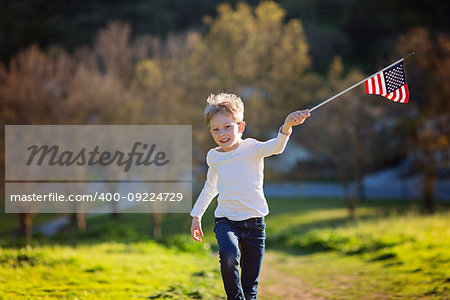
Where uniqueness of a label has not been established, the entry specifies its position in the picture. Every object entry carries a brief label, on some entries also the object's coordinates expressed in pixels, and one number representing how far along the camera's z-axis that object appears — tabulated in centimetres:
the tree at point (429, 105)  1736
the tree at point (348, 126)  1767
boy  362
